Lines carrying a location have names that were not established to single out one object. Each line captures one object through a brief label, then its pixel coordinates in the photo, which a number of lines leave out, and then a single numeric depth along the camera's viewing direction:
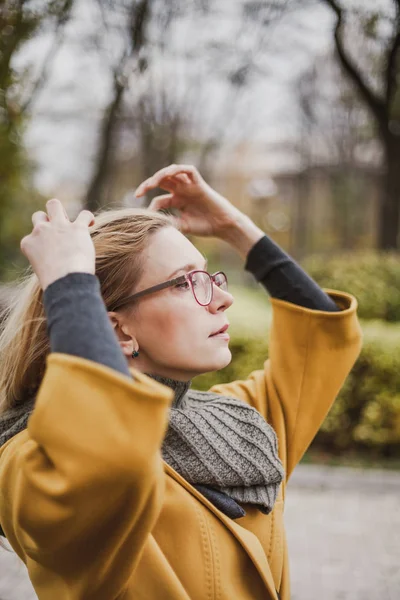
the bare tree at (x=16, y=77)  5.51
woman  0.98
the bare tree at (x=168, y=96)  10.84
